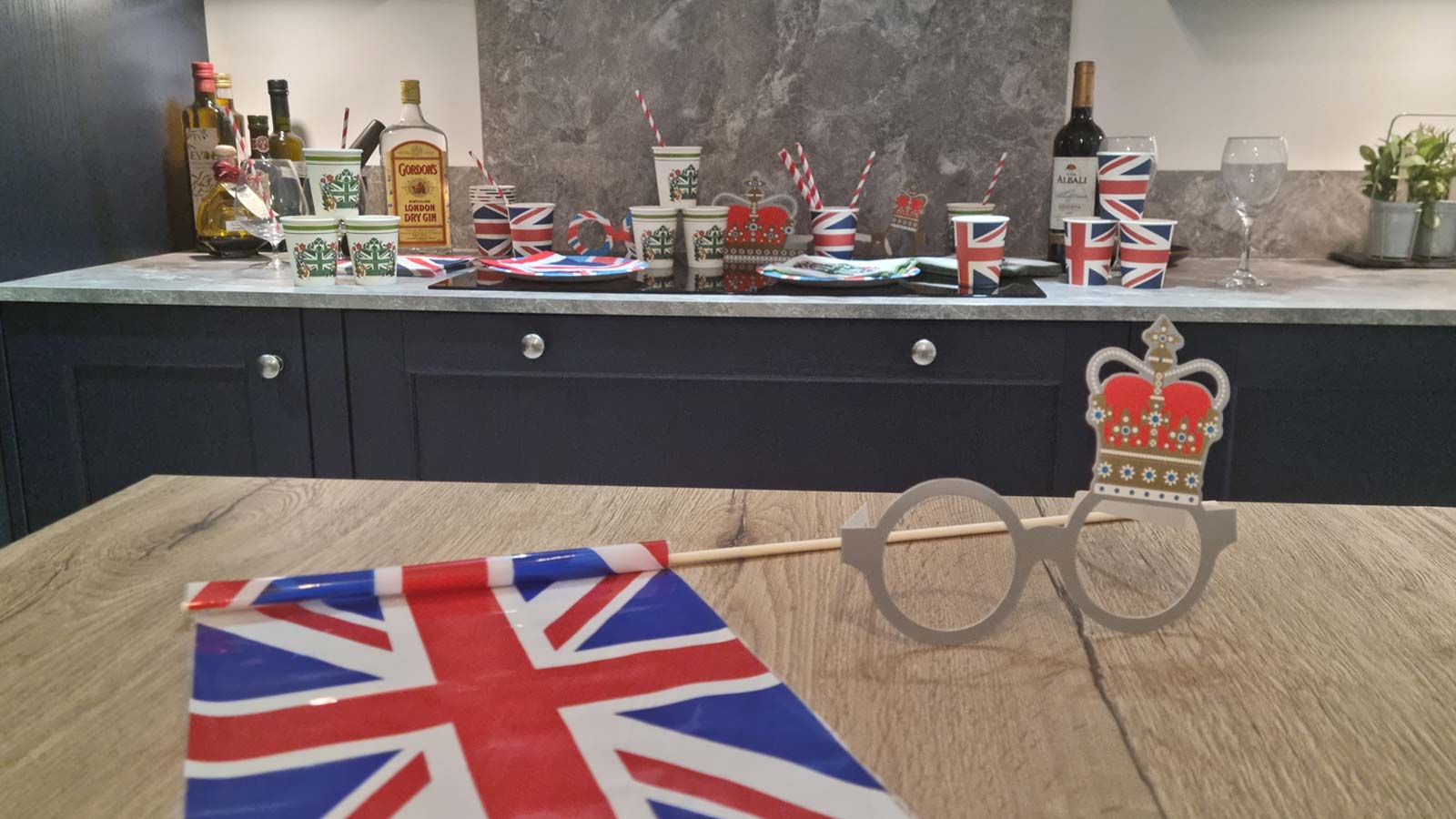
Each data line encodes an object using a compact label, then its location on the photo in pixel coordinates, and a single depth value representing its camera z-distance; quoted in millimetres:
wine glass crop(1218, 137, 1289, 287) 1890
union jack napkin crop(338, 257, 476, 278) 2080
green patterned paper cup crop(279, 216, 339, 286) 1909
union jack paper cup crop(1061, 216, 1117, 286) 1925
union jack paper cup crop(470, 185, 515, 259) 2229
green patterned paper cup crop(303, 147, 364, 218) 2055
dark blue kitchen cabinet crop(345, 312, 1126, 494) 1827
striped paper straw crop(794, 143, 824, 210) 2178
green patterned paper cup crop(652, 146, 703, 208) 2186
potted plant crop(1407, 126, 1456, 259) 2143
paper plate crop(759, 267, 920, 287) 1885
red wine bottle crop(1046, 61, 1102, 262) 2131
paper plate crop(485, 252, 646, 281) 1953
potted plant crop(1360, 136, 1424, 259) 2191
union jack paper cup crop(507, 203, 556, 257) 2168
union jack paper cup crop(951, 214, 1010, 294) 1852
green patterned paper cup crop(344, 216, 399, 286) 1929
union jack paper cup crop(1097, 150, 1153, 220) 1939
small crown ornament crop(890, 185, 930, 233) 2191
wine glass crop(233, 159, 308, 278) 1979
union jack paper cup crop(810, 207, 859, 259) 2107
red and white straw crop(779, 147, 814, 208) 2192
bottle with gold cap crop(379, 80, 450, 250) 2273
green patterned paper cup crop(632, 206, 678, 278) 2082
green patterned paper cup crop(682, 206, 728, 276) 2072
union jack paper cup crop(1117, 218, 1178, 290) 1872
